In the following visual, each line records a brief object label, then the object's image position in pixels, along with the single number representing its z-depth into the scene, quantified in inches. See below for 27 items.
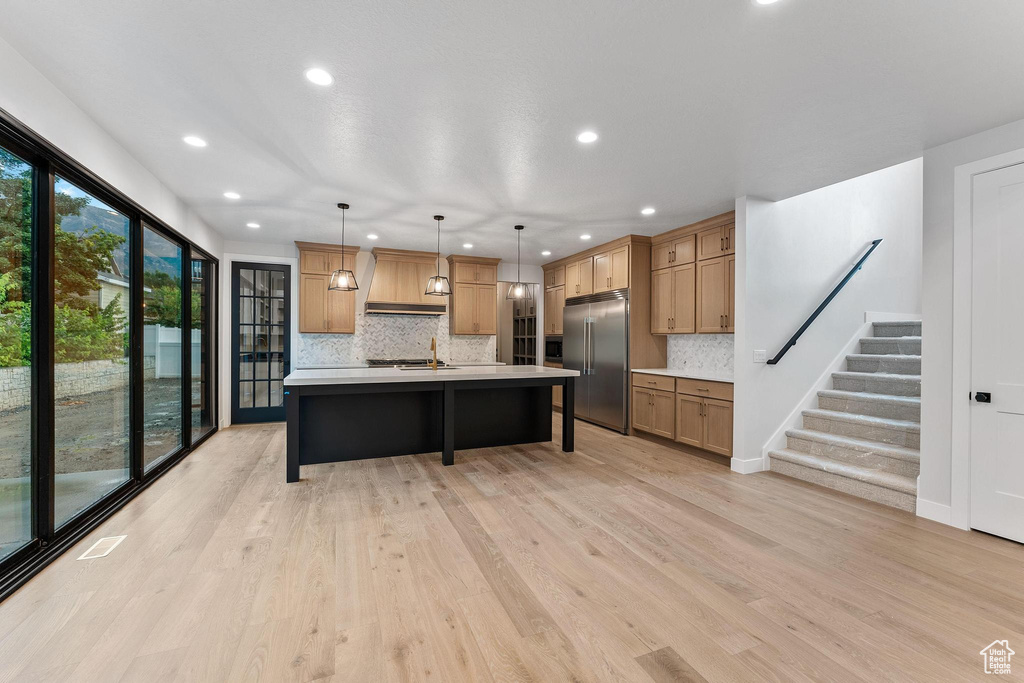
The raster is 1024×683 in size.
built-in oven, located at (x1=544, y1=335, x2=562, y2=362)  282.2
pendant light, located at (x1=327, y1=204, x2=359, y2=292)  174.7
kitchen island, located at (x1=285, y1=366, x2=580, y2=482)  155.8
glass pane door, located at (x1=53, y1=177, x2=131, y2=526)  103.2
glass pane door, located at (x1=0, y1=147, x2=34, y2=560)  84.8
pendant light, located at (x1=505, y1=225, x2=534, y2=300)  196.1
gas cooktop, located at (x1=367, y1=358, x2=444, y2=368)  250.1
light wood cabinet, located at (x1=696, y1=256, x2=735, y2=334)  179.5
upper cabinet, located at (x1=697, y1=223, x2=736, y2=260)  179.6
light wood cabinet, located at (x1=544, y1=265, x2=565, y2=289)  284.3
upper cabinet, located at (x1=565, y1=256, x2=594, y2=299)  255.0
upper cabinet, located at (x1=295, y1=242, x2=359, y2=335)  241.8
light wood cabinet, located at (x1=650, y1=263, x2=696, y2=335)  200.7
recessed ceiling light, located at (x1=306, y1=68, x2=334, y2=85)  89.1
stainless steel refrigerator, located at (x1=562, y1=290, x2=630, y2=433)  224.1
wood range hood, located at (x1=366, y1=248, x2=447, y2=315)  250.4
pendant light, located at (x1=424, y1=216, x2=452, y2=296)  183.5
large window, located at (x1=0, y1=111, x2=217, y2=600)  87.4
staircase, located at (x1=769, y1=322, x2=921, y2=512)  137.3
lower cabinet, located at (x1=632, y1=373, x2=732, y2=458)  174.6
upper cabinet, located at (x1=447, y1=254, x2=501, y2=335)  270.1
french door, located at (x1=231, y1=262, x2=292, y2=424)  239.0
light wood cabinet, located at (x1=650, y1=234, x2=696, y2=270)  200.4
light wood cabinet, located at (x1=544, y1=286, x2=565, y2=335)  283.3
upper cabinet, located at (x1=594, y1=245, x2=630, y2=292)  224.8
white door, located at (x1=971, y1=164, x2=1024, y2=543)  107.4
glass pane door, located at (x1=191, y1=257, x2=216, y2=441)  202.7
